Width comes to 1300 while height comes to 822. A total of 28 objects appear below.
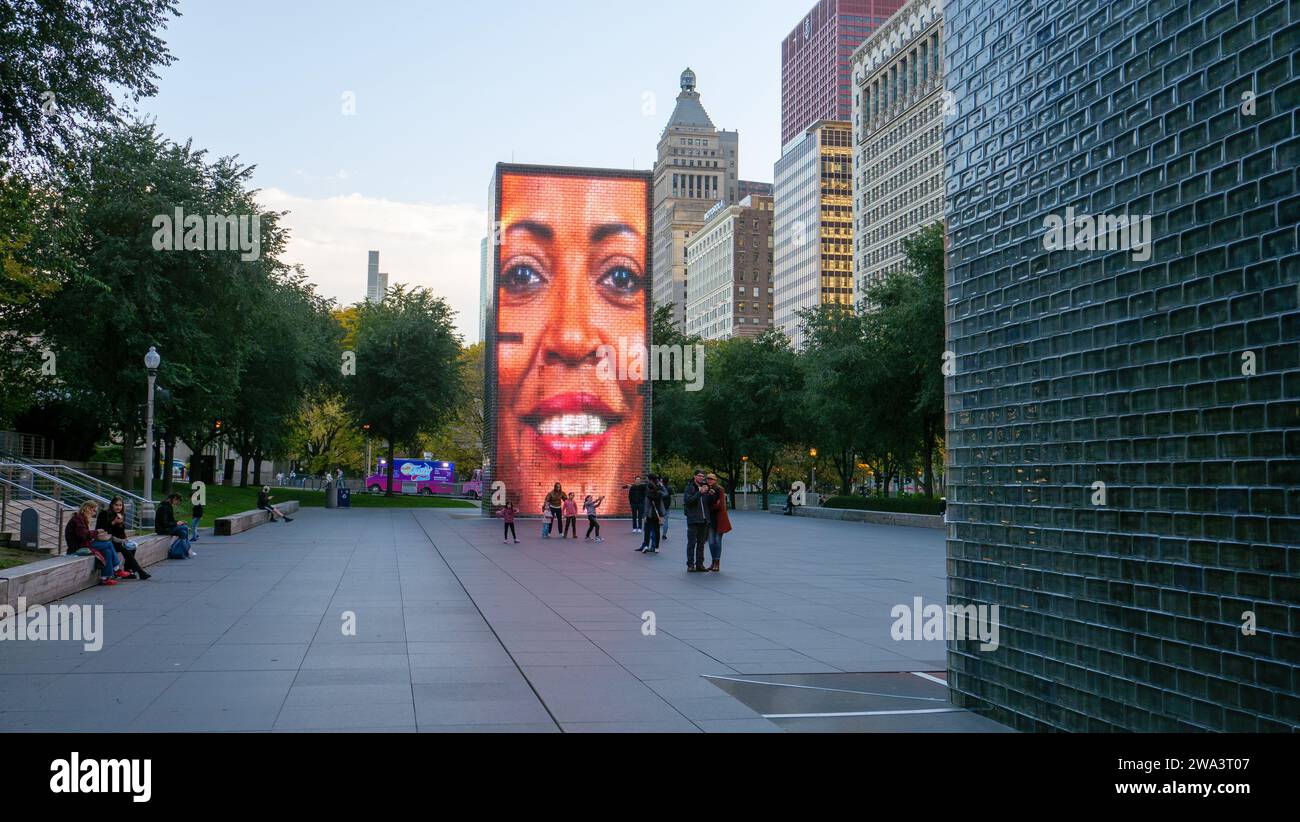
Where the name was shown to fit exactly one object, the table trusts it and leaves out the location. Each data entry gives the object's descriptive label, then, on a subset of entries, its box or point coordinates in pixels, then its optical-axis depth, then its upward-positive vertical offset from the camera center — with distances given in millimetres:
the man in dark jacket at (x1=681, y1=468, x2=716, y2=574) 19766 -915
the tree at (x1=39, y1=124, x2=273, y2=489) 35281 +5638
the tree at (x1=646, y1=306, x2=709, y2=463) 62406 +2442
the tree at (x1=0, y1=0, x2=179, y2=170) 17250 +6695
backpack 21984 -1708
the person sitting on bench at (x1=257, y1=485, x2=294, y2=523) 37469 -1236
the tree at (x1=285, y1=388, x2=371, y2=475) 71688 +2064
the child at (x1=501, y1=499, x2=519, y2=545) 29016 -1323
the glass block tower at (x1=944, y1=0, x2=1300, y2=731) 5199 +587
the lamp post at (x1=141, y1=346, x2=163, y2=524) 26781 +1218
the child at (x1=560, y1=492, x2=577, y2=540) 32031 -1338
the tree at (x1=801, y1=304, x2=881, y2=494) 44750 +3700
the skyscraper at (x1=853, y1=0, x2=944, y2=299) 129375 +41740
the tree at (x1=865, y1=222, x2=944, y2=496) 39531 +5024
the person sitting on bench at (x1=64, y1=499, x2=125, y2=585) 16891 -1239
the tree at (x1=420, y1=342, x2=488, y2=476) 85000 +2497
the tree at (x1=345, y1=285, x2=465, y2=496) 59312 +4781
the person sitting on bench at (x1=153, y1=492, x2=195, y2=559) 22047 -1292
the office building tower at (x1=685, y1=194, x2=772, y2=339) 197125 +38216
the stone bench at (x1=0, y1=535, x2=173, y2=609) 12711 -1471
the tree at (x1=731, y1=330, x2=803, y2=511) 63344 +3811
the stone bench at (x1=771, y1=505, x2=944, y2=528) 41344 -2218
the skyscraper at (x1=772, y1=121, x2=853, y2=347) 172750 +39291
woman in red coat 19797 -1013
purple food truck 86312 -1021
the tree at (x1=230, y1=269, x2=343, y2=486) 50094 +4520
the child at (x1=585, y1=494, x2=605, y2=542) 28902 -1187
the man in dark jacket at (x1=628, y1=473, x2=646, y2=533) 33425 -983
